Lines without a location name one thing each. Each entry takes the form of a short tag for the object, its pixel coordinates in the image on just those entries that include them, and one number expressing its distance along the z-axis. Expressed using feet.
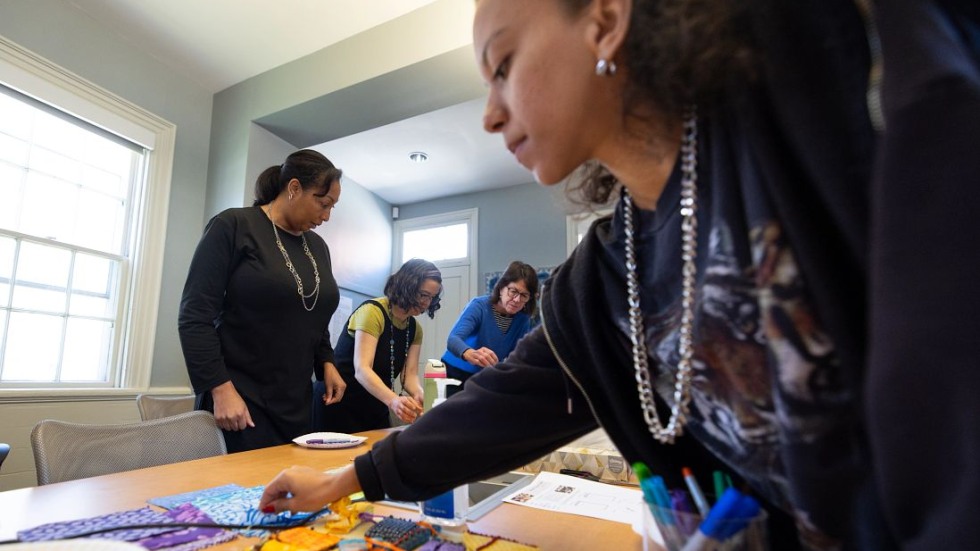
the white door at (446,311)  16.81
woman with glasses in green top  6.82
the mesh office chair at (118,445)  3.34
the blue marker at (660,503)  1.42
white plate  4.62
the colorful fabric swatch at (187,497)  2.63
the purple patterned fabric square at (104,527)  2.13
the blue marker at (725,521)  1.28
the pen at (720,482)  1.61
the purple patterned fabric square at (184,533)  2.09
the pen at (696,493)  1.54
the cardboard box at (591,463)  3.66
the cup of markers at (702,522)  1.28
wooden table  2.37
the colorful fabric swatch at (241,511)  2.37
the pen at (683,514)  1.38
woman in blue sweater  8.64
